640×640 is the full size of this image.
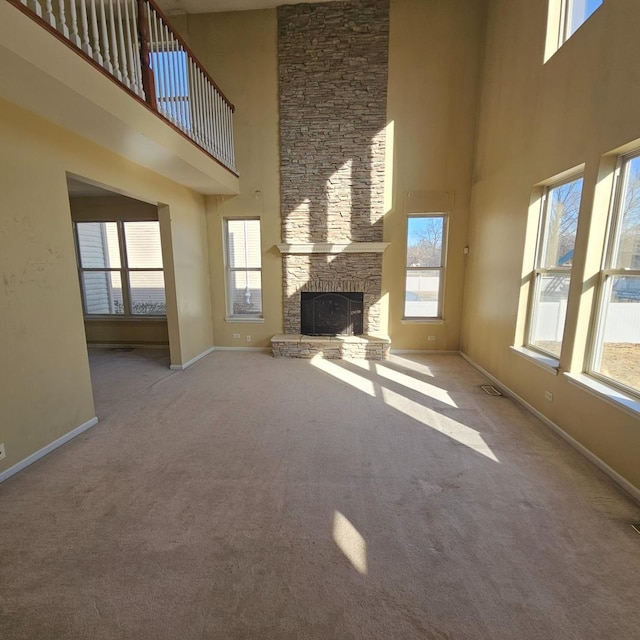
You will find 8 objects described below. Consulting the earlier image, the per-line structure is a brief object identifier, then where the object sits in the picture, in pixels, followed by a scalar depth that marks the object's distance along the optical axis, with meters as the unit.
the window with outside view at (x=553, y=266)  2.95
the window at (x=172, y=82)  3.15
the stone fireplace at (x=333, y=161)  4.82
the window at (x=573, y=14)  2.66
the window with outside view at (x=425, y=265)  5.23
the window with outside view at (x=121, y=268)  5.69
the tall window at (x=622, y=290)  2.26
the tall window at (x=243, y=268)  5.52
